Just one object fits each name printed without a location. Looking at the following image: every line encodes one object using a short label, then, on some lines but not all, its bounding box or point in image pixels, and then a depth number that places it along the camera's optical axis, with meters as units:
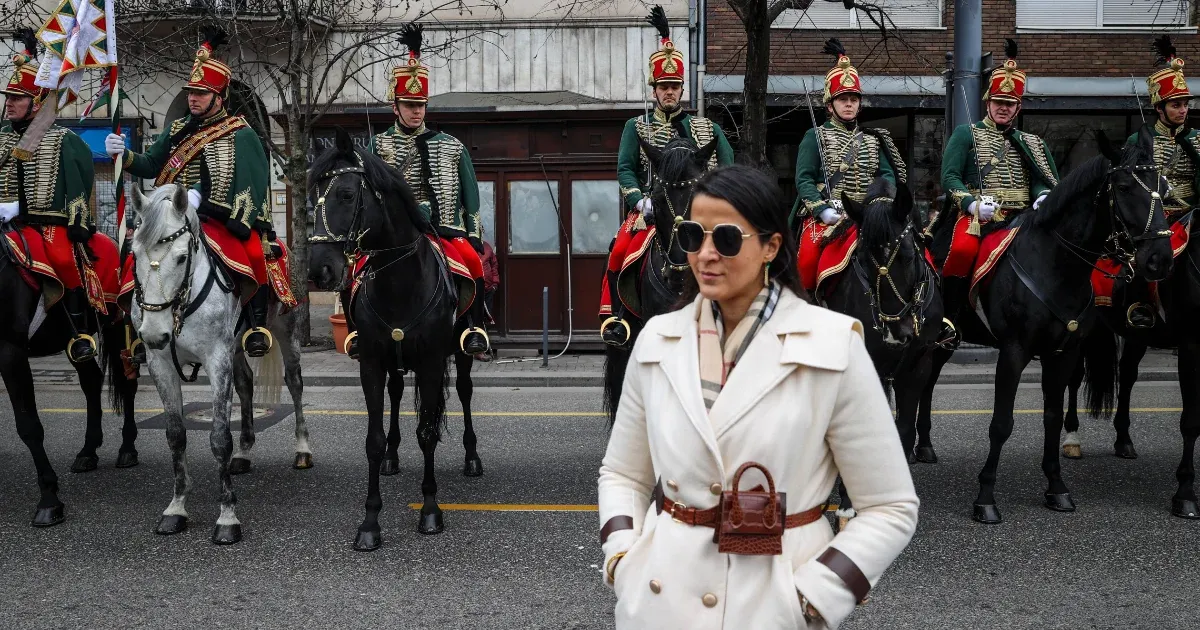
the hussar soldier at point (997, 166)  7.79
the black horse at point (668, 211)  6.57
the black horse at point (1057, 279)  6.56
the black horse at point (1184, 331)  6.84
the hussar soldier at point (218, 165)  7.13
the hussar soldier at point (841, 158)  7.52
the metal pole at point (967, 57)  13.18
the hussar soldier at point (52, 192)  7.20
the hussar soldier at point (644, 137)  7.79
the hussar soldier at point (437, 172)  7.52
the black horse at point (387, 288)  6.16
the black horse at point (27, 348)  6.85
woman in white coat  2.46
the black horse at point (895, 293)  6.46
